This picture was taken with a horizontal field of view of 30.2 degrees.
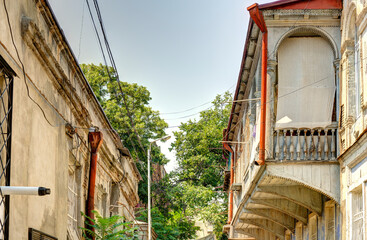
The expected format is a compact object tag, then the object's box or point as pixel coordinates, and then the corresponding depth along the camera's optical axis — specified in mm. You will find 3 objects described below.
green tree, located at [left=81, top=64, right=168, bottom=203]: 38469
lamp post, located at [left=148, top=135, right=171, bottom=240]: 25053
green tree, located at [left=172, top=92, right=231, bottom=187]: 43094
